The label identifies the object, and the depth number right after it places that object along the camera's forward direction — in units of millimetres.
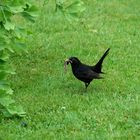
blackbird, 18047
